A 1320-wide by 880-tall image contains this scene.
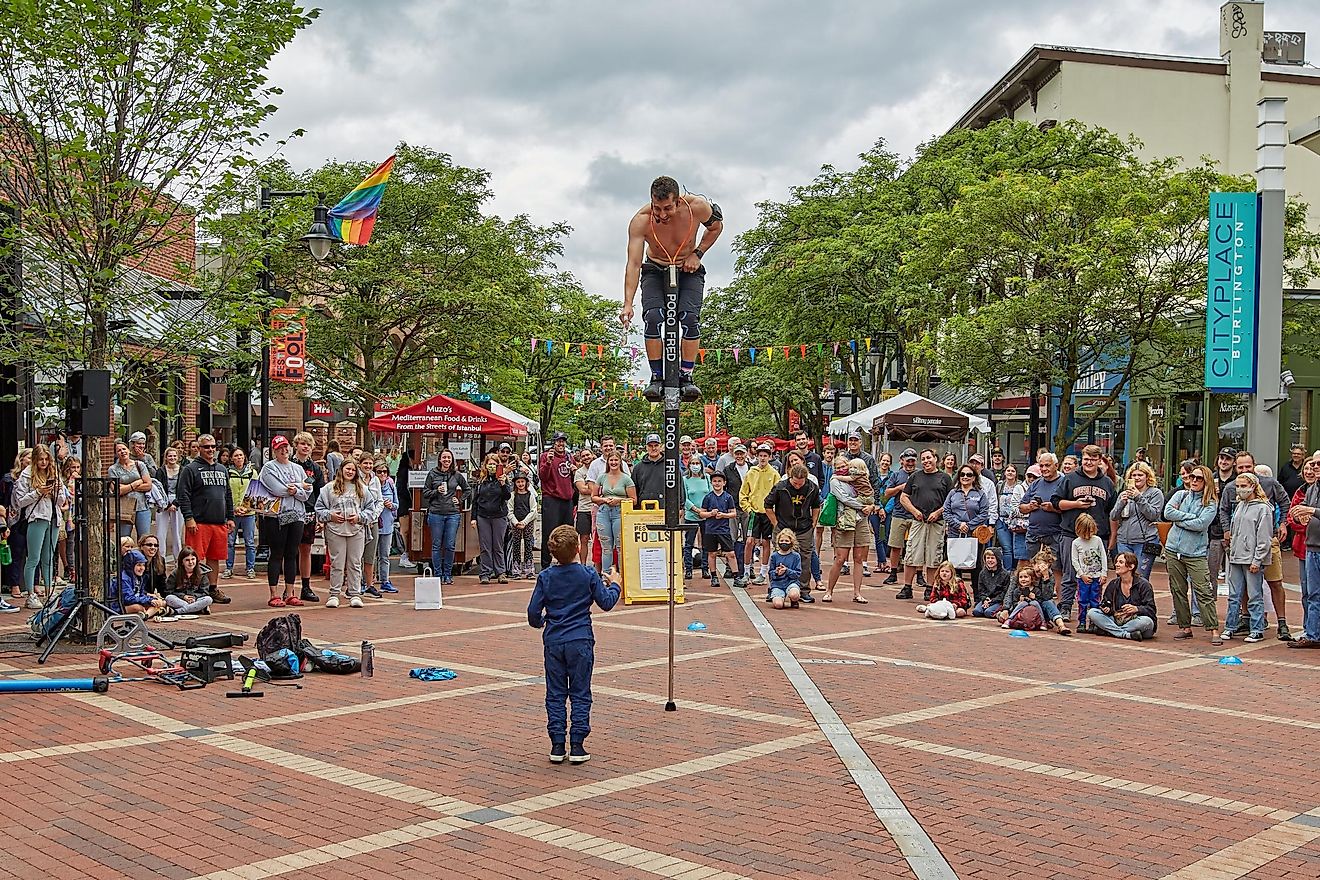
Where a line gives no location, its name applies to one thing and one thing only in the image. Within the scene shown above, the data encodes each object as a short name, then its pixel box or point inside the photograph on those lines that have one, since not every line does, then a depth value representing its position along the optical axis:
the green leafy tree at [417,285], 30.28
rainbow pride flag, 24.39
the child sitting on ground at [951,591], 15.93
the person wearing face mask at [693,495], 18.73
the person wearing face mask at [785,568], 16.39
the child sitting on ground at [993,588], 15.85
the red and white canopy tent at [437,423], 20.44
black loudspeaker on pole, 11.78
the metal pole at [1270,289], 18.11
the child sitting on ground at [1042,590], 14.77
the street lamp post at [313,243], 18.44
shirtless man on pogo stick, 9.01
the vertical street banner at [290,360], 26.59
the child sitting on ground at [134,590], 13.66
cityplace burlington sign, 18.69
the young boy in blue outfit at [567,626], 7.93
